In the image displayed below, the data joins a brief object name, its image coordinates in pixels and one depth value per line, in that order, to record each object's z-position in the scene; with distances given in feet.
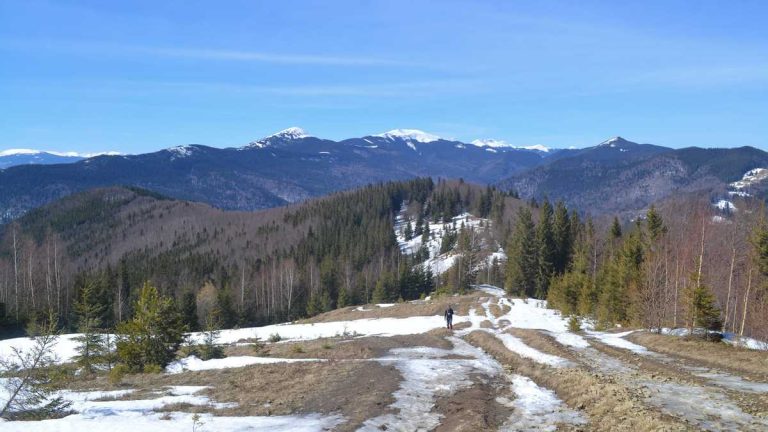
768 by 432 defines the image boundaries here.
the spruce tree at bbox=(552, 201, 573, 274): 293.02
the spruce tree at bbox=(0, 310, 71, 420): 53.58
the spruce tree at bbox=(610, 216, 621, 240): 257.34
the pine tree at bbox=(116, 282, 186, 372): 109.81
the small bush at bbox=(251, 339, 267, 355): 125.29
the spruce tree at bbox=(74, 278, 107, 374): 116.88
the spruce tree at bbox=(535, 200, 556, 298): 286.87
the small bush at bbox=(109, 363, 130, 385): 89.90
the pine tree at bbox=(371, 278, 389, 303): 337.66
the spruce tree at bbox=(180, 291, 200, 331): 268.02
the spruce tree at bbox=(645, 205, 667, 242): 182.55
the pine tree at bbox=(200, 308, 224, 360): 115.96
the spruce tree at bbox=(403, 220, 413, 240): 593.83
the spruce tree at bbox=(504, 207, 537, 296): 291.58
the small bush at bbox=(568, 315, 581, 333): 138.21
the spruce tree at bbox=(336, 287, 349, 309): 348.79
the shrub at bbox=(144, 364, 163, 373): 104.42
